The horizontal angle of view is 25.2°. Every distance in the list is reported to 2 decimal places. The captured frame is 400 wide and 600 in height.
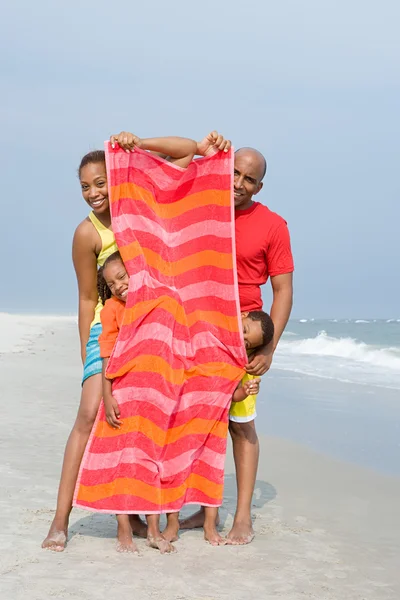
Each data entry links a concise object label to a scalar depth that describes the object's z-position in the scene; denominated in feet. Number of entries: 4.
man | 15.07
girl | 14.12
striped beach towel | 14.24
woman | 14.25
